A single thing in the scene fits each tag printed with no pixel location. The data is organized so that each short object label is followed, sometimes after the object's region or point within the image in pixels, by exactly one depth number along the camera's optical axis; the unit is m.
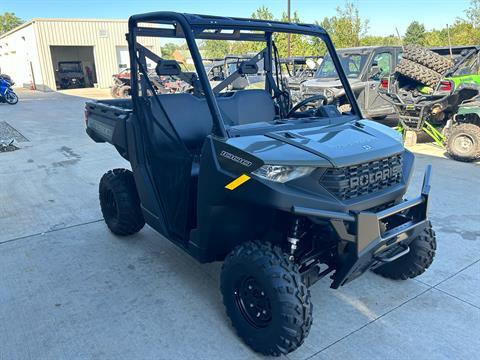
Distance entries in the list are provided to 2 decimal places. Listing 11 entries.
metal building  24.39
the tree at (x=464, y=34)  15.59
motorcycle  16.19
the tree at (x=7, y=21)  64.06
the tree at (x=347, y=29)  20.36
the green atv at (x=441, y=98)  6.24
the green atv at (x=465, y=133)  6.08
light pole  21.81
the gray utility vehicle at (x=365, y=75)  8.56
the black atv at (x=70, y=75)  25.81
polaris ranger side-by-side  2.10
